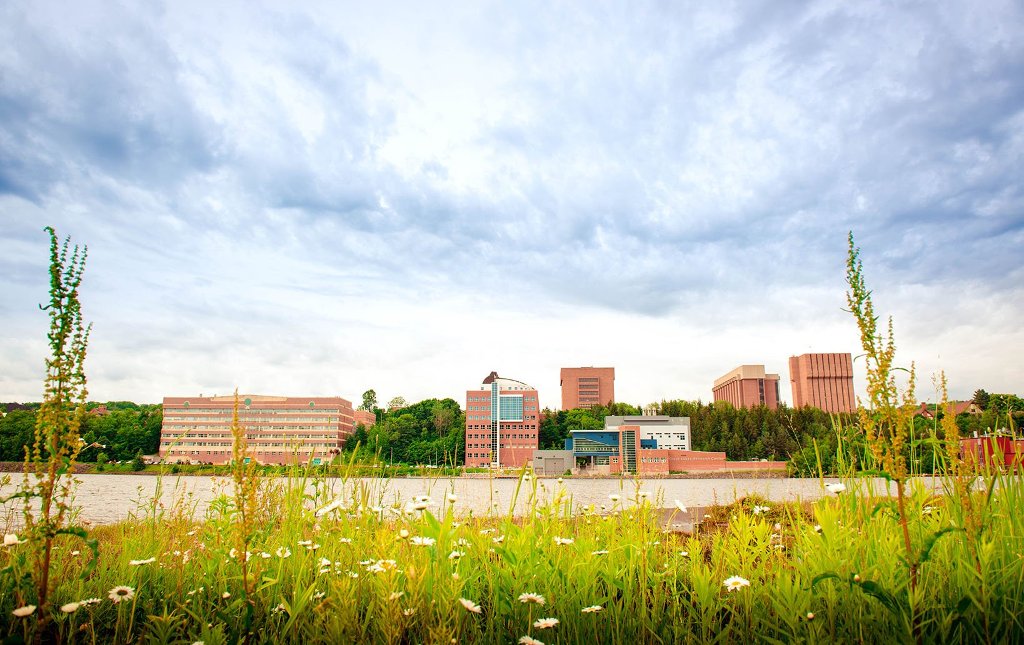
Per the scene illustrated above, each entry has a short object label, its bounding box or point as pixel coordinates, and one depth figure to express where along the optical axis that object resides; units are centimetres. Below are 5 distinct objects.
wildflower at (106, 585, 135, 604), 247
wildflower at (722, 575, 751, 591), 259
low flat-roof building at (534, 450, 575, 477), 9080
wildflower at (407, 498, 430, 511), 332
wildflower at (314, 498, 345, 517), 365
